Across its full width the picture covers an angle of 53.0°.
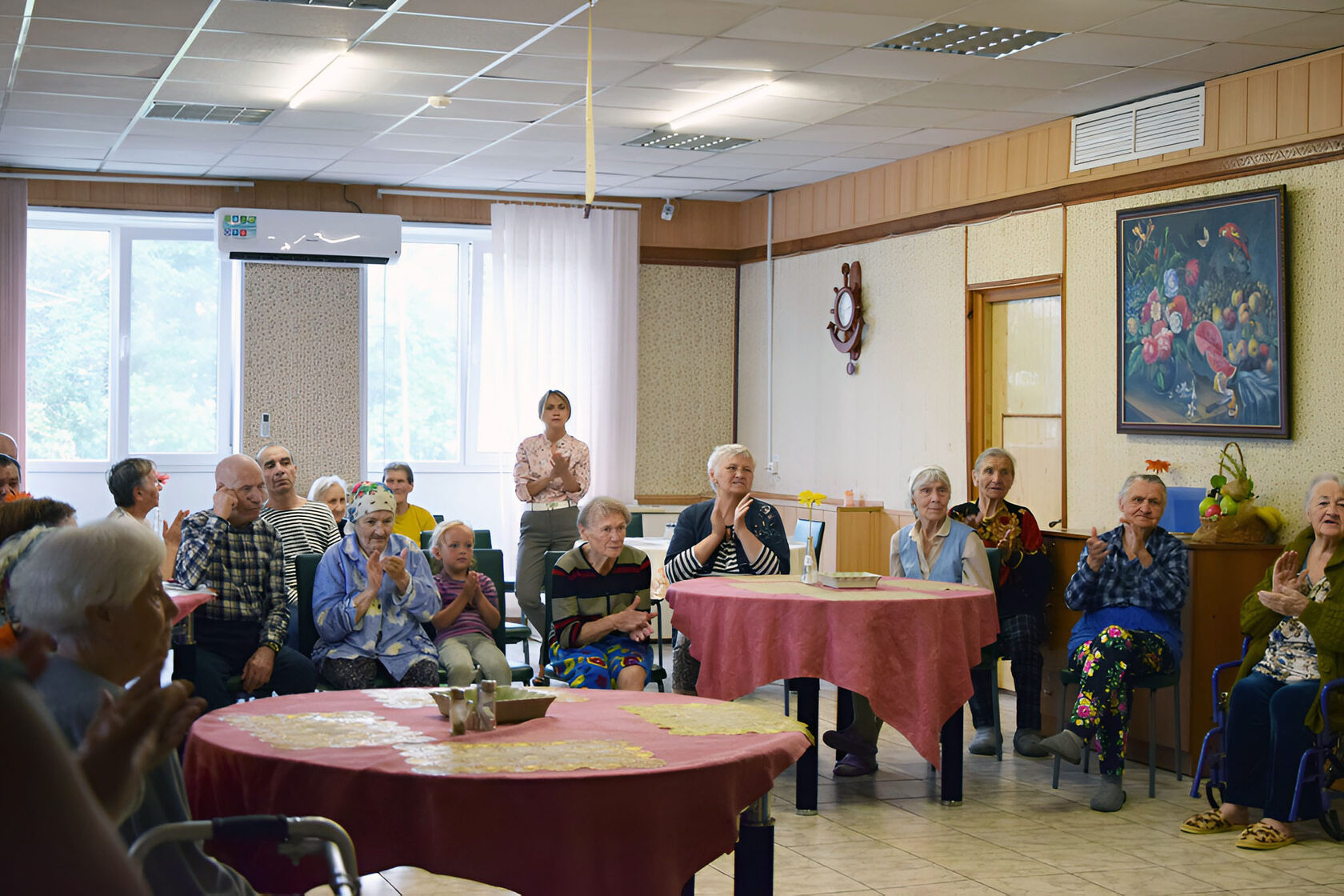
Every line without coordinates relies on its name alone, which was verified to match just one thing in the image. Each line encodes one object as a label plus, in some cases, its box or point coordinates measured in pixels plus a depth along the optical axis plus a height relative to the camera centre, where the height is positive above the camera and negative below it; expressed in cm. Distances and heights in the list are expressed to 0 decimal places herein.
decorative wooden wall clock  891 +82
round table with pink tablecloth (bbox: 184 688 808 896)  250 -69
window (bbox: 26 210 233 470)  940 +63
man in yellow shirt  682 -30
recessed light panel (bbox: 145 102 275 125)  714 +172
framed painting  588 +56
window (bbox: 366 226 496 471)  1012 +62
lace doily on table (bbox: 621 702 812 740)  297 -65
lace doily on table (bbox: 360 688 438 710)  327 -66
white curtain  976 +77
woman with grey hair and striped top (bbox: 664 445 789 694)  562 -41
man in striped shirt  585 -36
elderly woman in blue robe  488 -63
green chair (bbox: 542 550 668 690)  495 -80
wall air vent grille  633 +152
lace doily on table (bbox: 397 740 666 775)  260 -64
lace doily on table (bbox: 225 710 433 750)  280 -64
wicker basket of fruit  573 -32
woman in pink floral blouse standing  789 -28
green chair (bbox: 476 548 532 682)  529 -59
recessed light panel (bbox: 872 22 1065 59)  561 +169
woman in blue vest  554 -51
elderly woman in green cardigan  461 -84
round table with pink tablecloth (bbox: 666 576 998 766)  478 -75
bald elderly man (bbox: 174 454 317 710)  484 -57
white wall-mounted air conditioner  900 +133
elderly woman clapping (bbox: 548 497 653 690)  484 -63
